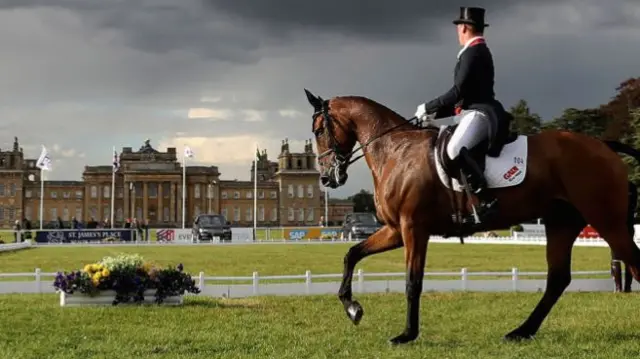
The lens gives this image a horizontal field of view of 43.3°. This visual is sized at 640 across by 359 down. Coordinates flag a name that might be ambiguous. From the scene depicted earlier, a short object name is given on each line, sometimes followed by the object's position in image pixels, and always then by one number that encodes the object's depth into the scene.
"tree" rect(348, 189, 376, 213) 144.00
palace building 128.00
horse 8.58
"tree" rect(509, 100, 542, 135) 90.97
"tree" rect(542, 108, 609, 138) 78.19
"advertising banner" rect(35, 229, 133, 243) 55.56
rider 8.48
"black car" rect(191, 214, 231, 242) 60.31
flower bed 12.66
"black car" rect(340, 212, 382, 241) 58.66
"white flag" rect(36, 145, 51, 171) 71.00
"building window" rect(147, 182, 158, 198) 128.62
